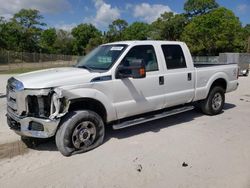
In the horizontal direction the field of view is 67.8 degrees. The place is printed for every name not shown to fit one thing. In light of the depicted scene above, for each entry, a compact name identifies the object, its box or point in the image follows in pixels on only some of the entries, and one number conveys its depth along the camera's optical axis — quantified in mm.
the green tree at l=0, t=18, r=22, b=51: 36869
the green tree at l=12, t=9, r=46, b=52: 41910
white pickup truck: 3004
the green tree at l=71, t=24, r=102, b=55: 54385
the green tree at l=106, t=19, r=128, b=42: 50668
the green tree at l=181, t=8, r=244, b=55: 32447
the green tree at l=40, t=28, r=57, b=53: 48703
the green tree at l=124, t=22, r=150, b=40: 49557
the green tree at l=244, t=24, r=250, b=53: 35160
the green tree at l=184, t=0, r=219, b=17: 42273
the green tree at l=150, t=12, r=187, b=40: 41376
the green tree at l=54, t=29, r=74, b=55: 52172
